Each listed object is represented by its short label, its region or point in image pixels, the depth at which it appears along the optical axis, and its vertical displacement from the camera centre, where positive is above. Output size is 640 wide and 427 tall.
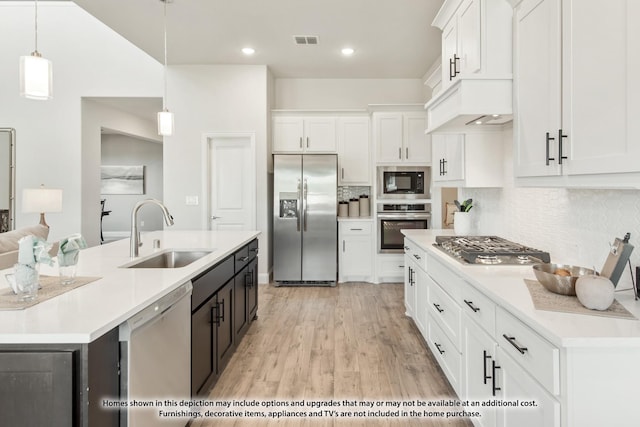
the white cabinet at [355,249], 5.34 -0.60
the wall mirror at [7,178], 5.61 +0.44
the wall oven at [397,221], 5.21 -0.19
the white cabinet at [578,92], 1.24 +0.47
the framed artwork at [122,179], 9.76 +0.75
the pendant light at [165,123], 3.16 +0.73
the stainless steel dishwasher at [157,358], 1.38 -0.65
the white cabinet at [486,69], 2.10 +0.81
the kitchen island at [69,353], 1.14 -0.46
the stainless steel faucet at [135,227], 2.39 -0.13
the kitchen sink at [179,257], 2.76 -0.37
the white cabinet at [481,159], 2.95 +0.39
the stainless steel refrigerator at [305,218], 5.13 -0.14
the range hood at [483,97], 2.10 +0.63
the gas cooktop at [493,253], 2.15 -0.27
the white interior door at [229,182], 5.31 +0.37
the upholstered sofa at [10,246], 2.66 -0.29
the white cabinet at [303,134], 5.48 +1.10
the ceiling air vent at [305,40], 4.25 +1.96
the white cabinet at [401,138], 5.25 +1.00
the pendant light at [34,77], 2.11 +0.75
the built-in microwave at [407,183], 5.30 +0.36
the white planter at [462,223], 3.36 -0.14
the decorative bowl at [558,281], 1.49 -0.30
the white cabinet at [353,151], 5.52 +0.85
